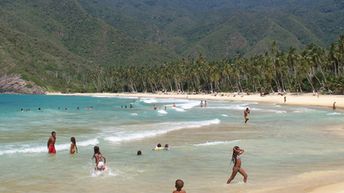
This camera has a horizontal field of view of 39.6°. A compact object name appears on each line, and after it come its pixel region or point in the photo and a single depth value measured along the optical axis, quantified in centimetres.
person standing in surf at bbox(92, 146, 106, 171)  1936
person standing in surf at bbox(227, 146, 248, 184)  1709
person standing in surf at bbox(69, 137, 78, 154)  2457
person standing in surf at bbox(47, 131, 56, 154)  2459
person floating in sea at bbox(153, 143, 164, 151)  2667
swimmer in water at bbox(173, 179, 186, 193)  1188
